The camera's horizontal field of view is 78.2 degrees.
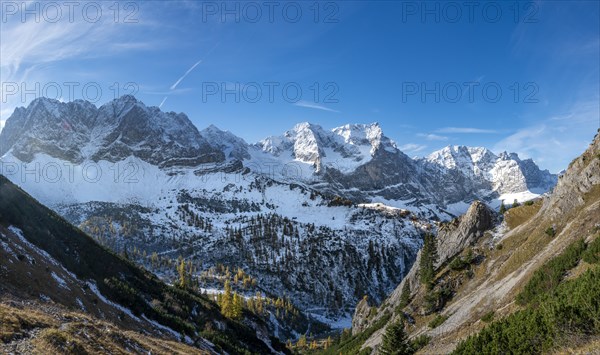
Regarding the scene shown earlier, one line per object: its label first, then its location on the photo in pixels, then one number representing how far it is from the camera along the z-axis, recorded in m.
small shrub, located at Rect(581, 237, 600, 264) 31.81
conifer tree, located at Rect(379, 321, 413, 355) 41.47
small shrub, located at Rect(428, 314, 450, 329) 51.00
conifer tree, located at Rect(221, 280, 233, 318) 89.25
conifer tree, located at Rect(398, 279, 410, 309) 72.06
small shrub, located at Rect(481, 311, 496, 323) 38.00
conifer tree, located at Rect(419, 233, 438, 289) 67.62
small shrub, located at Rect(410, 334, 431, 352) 48.31
